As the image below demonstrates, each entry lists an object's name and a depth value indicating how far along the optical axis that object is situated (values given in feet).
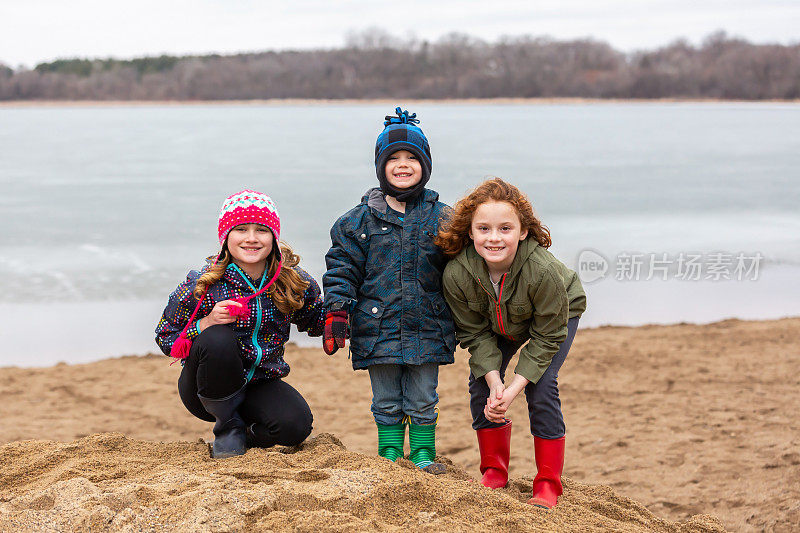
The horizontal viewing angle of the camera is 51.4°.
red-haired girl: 9.34
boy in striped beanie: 10.00
